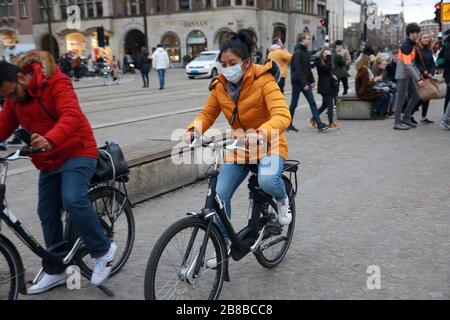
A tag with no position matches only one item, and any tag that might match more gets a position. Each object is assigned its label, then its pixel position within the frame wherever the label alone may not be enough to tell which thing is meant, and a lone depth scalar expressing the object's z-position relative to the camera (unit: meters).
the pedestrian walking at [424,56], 10.40
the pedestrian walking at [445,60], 9.71
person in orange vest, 9.73
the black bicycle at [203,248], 2.94
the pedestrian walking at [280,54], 10.61
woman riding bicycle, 3.42
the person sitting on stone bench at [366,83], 11.68
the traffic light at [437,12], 25.89
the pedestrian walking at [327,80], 10.45
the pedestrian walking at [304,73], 10.05
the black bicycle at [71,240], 3.11
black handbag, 3.67
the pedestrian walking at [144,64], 24.12
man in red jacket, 3.22
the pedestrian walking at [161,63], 22.92
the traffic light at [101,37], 30.71
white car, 30.11
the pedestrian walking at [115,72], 29.55
